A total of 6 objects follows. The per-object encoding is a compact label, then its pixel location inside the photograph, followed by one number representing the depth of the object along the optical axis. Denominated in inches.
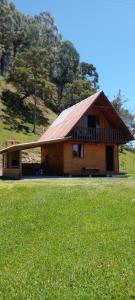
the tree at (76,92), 1380.8
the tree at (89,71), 1980.8
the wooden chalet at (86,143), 573.1
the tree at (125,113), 1093.7
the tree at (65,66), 1762.3
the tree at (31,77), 1160.0
